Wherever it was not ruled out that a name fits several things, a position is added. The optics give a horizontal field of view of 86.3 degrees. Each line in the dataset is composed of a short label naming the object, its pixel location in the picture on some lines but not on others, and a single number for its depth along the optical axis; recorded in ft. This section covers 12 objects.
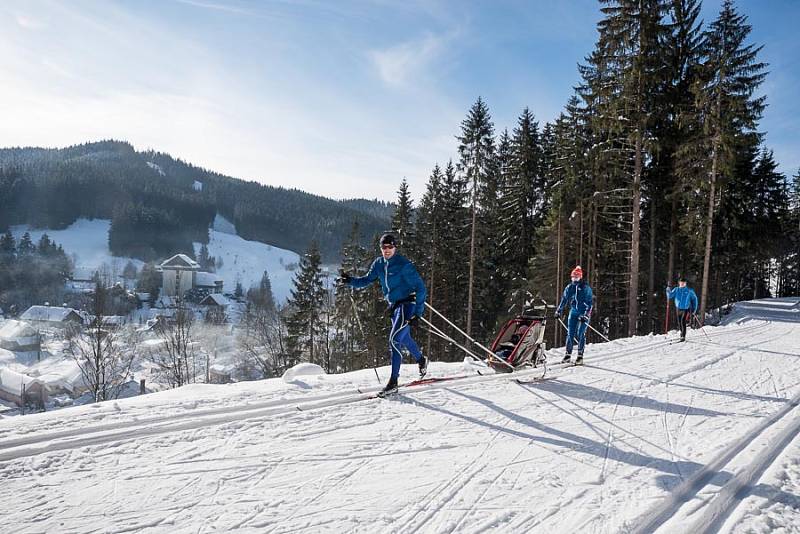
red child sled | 25.76
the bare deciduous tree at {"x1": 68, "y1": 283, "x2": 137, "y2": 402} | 84.42
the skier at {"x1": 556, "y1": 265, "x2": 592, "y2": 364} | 31.01
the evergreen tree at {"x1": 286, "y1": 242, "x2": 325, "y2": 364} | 112.88
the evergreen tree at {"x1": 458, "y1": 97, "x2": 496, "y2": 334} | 88.74
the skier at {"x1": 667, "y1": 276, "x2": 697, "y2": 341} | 47.55
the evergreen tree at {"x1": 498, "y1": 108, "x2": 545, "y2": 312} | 103.55
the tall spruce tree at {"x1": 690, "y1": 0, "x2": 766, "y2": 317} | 66.13
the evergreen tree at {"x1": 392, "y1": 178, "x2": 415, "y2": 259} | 103.86
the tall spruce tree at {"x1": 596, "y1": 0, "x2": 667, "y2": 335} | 59.67
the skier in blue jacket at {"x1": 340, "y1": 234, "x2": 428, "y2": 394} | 21.04
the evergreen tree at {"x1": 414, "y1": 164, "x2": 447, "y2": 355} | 100.42
